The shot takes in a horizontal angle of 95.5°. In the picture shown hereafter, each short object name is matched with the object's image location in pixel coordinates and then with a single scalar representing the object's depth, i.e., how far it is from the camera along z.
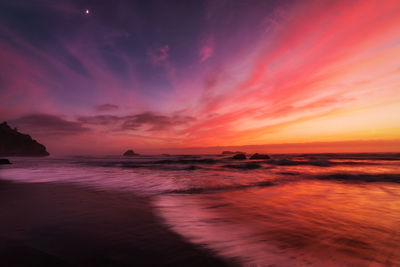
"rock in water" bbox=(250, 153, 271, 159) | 49.50
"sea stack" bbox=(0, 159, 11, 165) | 32.56
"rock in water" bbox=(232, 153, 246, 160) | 48.03
